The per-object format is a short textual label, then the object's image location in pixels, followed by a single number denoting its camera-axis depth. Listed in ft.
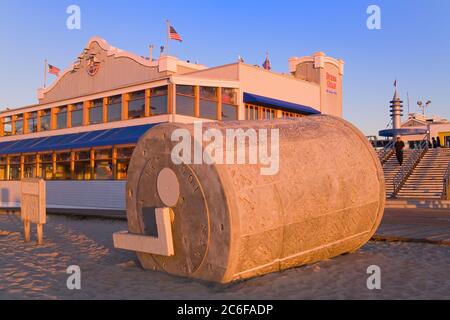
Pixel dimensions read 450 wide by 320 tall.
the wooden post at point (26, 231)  37.45
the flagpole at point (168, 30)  94.29
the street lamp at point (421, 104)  287.38
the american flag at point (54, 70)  117.91
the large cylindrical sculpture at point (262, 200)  19.89
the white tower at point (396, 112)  193.98
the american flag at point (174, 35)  94.76
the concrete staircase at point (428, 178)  80.69
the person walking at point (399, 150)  90.84
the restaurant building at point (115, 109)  77.10
